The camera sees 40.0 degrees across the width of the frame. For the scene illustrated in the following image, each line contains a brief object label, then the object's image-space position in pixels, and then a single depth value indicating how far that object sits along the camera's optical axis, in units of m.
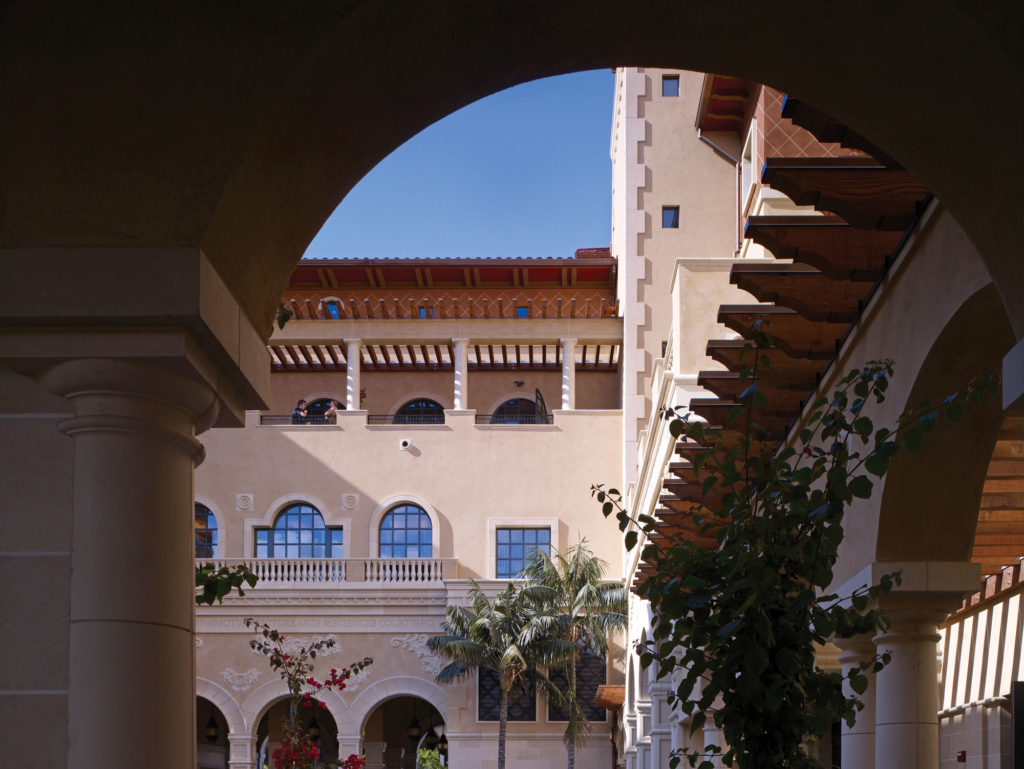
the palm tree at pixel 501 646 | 32.81
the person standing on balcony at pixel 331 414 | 38.75
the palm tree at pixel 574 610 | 33.31
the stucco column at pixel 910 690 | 9.10
